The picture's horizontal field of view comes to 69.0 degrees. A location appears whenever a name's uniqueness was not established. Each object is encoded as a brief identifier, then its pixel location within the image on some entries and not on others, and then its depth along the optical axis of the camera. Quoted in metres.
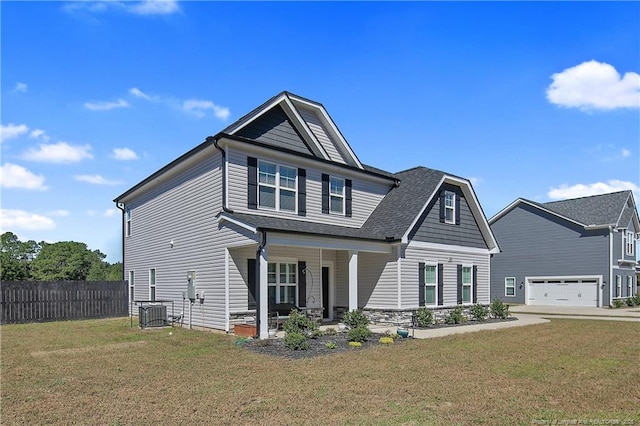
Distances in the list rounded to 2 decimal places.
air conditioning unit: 15.97
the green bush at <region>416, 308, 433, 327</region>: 16.19
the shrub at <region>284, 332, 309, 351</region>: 10.86
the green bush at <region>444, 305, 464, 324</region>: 17.58
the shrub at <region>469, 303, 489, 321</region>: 19.05
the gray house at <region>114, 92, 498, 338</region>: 14.34
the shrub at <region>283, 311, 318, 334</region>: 12.54
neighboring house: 30.38
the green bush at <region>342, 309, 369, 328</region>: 13.47
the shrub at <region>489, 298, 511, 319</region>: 19.99
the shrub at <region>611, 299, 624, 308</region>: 30.25
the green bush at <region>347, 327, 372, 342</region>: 12.14
